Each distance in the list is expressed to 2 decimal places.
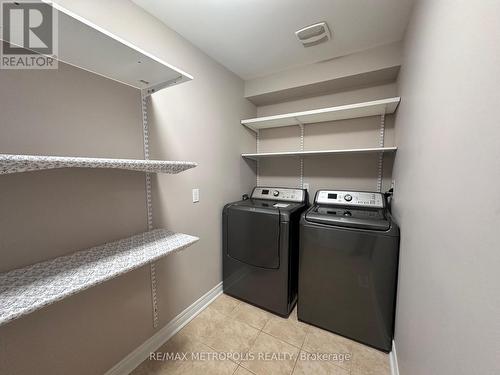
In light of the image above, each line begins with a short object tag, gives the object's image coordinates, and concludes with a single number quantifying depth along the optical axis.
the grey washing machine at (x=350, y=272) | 1.38
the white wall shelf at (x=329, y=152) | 1.65
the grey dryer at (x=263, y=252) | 1.72
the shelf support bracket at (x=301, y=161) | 2.38
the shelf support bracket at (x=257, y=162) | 2.65
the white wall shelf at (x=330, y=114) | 1.67
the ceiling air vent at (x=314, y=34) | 1.43
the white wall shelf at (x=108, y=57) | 0.76
